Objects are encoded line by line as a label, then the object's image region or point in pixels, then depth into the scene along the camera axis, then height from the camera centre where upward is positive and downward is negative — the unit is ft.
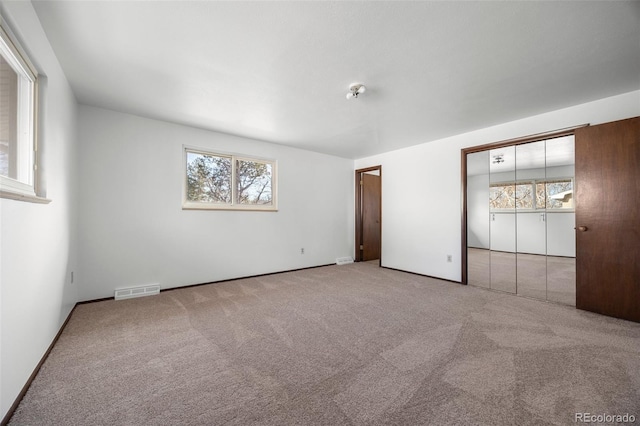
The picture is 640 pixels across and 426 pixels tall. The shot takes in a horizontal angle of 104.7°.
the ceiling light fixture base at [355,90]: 8.17 +4.24
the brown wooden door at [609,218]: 8.13 -0.15
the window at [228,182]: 12.49 +1.85
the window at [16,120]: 4.70 +2.09
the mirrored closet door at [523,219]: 10.30 -0.22
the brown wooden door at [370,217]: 19.04 -0.17
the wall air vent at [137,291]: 10.25 -3.25
